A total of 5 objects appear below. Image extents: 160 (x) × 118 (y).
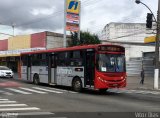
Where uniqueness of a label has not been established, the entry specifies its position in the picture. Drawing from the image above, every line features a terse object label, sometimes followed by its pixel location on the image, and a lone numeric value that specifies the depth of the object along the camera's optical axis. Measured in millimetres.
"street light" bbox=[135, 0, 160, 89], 16858
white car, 23672
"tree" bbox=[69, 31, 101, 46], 29077
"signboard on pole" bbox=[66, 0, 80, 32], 26135
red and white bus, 12519
